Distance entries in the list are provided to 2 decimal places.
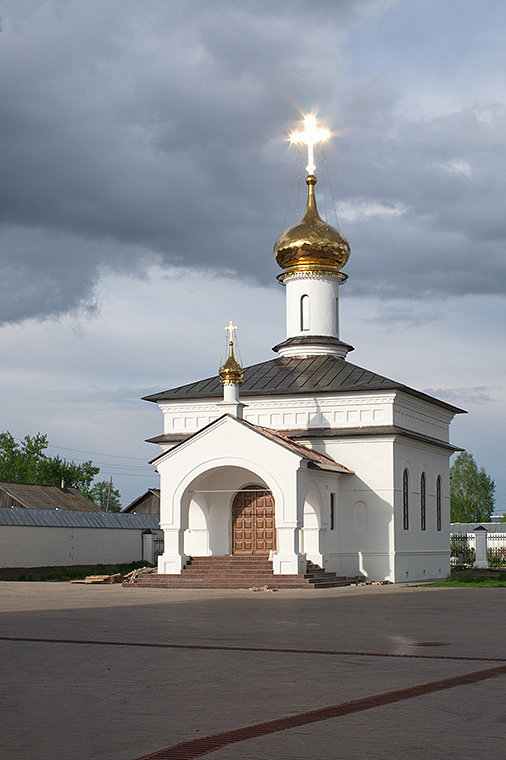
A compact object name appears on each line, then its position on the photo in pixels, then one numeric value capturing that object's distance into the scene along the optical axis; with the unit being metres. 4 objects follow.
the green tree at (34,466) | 66.06
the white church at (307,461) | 26.48
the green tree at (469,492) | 75.75
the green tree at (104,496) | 99.43
